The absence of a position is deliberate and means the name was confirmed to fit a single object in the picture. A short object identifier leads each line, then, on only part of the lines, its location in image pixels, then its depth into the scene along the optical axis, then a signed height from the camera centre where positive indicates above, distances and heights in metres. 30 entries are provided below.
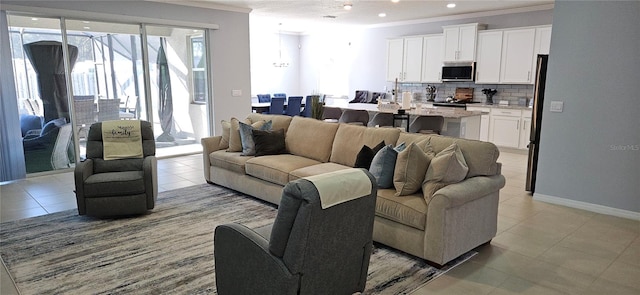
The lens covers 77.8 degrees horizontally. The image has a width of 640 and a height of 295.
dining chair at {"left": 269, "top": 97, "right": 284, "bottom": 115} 8.75 -0.32
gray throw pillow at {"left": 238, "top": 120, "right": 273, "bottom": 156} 4.73 -0.55
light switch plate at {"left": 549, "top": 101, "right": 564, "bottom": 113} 4.39 -0.13
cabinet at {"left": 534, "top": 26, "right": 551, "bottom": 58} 7.08 +0.97
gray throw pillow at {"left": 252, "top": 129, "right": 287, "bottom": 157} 4.66 -0.60
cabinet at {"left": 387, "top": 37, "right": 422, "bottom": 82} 9.02 +0.78
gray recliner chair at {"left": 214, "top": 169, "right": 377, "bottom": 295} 1.92 -0.82
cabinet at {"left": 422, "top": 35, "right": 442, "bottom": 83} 8.65 +0.75
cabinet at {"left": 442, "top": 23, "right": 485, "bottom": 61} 8.05 +1.07
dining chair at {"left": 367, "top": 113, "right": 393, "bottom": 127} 6.02 -0.41
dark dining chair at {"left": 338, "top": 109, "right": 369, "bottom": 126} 6.12 -0.38
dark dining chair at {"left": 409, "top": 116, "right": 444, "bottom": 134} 5.42 -0.42
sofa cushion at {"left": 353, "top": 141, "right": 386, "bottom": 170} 3.60 -0.57
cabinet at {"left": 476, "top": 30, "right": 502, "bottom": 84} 7.76 +0.74
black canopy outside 5.61 +0.22
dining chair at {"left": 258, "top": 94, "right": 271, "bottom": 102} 10.47 -0.17
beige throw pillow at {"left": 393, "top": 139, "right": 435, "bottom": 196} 3.08 -0.59
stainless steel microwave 8.16 +0.45
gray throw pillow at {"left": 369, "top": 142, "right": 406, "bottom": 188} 3.26 -0.61
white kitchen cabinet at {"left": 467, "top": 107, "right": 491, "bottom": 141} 7.83 -0.58
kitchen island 5.56 -0.37
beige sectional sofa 2.87 -0.81
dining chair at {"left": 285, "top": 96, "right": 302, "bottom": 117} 8.97 -0.32
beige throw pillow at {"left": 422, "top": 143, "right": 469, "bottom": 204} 2.97 -0.59
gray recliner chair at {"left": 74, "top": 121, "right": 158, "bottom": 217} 3.81 -0.93
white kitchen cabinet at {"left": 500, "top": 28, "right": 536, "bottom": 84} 7.33 +0.71
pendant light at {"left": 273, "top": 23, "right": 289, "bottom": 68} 11.37 +0.95
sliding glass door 5.60 +0.15
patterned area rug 2.73 -1.30
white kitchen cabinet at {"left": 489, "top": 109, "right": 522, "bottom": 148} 7.41 -0.63
